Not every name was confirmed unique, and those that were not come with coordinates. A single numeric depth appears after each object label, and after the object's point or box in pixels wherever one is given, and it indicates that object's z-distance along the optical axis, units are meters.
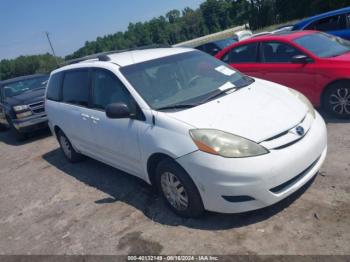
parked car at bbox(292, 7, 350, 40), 8.61
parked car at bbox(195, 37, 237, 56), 14.02
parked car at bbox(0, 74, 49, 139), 9.60
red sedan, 5.71
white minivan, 3.30
